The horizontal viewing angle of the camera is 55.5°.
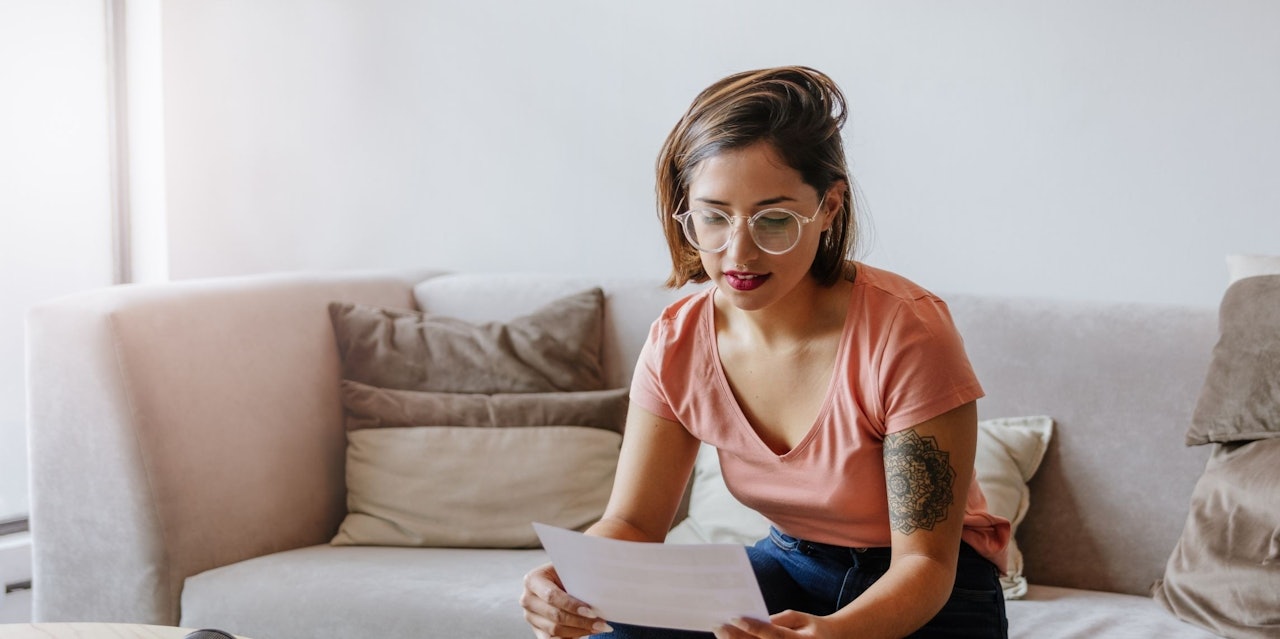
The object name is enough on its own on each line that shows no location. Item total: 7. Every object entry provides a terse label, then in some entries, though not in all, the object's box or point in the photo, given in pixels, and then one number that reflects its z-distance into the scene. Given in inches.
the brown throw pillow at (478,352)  90.7
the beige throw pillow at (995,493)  76.2
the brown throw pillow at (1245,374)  69.1
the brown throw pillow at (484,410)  88.3
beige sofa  75.9
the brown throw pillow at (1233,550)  65.2
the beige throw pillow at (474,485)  85.7
